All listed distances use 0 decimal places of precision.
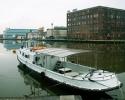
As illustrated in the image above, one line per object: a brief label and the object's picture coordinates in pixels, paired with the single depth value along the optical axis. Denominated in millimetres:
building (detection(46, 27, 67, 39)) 93879
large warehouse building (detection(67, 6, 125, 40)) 62360
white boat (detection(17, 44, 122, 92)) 11468
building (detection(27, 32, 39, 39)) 92291
